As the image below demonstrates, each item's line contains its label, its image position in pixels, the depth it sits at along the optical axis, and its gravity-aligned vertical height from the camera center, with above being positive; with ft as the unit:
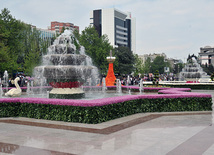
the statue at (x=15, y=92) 48.93 -2.97
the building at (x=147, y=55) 567.59 +50.33
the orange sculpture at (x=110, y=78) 103.19 -0.50
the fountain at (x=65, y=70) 46.83 +1.41
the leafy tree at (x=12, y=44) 110.38 +18.68
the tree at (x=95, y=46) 149.59 +19.29
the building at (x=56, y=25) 567.01 +122.07
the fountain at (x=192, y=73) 132.16 +1.92
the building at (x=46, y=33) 475.48 +88.46
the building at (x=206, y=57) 499.92 +40.57
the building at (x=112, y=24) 431.43 +96.85
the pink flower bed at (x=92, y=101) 32.48 -3.40
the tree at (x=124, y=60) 201.57 +14.33
